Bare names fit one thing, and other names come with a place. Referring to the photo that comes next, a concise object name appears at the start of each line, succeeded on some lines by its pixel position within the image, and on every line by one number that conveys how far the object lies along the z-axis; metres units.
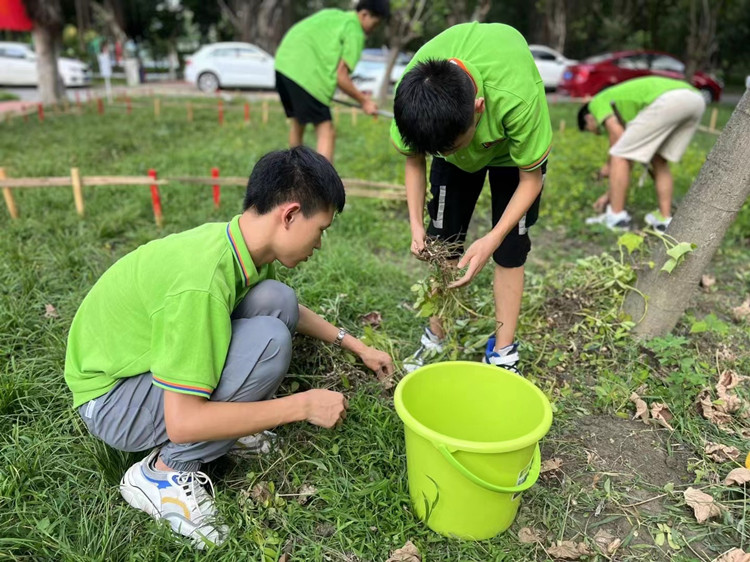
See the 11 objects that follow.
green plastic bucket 1.49
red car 13.88
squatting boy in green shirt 1.52
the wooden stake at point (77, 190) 4.18
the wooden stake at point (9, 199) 4.07
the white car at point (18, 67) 15.11
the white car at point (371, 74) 15.11
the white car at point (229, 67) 15.49
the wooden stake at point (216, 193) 4.44
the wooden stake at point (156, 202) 4.11
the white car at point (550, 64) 16.39
